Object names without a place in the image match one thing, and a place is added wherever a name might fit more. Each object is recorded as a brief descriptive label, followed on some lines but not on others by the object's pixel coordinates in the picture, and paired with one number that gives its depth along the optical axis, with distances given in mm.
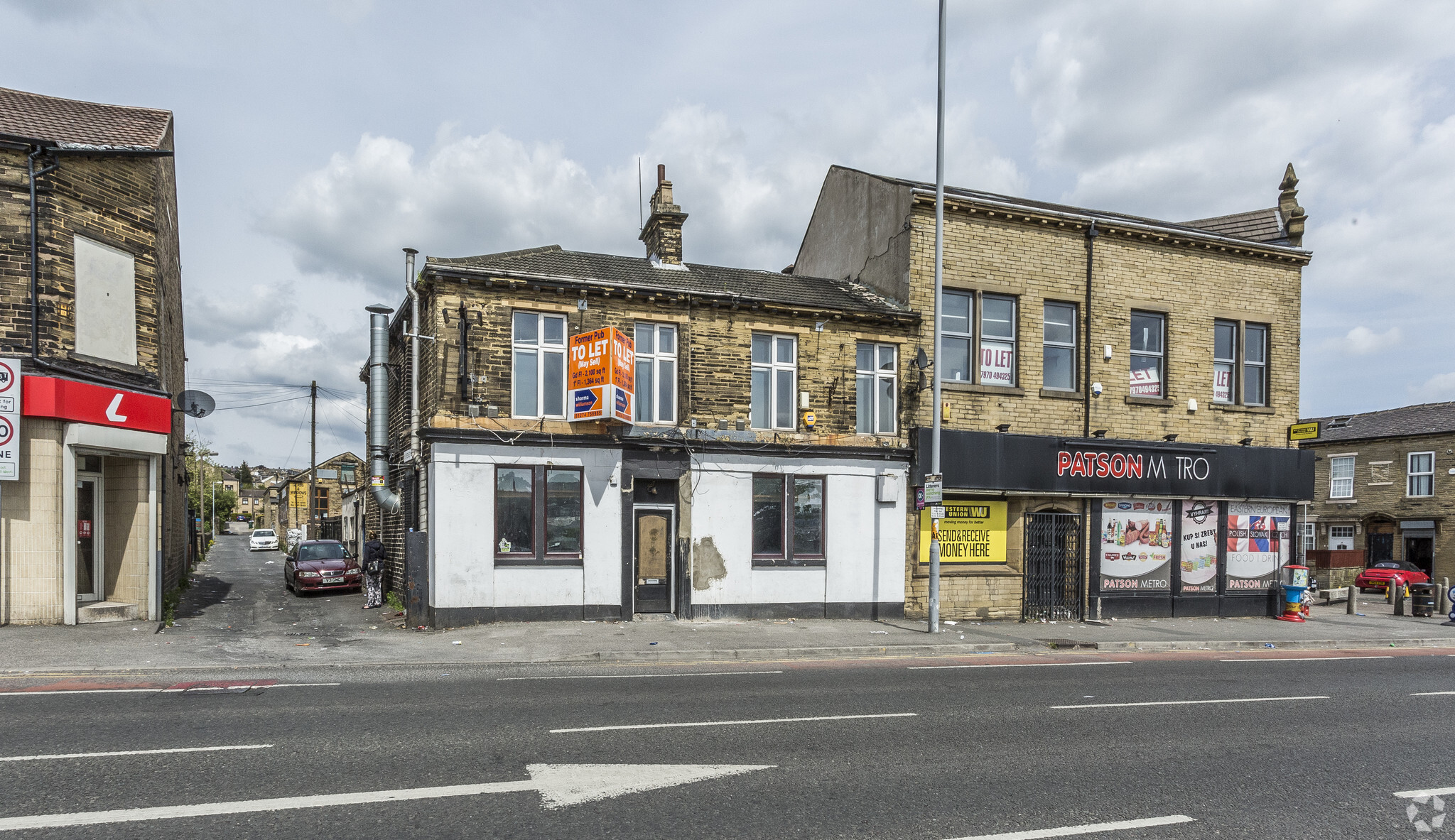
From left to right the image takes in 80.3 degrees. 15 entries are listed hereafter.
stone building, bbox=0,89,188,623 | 13727
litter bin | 22609
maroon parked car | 21994
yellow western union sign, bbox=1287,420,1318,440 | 20498
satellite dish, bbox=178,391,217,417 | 17688
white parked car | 56594
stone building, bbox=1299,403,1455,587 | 38281
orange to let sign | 15695
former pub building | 15922
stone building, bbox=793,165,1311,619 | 18812
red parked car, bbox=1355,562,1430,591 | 35562
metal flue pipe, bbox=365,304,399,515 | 17641
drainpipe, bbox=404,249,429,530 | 16969
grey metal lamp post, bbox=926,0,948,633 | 16094
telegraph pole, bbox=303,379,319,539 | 39781
